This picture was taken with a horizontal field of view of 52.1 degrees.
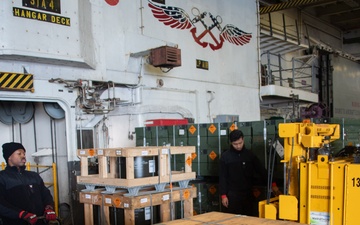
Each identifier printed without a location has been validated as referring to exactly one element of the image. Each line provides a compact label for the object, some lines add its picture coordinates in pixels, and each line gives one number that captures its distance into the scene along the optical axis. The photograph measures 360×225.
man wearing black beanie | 3.90
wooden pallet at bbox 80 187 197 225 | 3.97
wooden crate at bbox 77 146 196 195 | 4.03
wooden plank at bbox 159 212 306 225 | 2.93
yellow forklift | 3.59
